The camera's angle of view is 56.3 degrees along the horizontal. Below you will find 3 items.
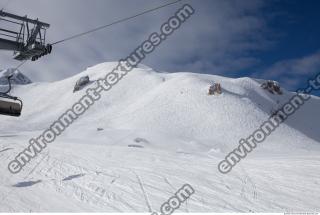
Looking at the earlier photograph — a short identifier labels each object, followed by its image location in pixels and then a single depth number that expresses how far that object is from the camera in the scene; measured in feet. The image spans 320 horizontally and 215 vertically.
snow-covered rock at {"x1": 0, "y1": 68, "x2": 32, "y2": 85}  435.98
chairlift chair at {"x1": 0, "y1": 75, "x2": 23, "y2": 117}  38.91
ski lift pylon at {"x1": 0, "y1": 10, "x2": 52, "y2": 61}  38.93
